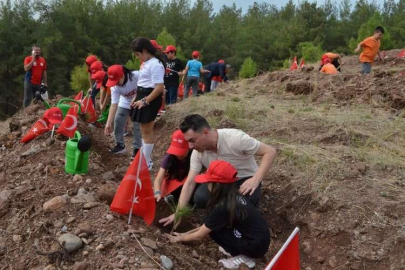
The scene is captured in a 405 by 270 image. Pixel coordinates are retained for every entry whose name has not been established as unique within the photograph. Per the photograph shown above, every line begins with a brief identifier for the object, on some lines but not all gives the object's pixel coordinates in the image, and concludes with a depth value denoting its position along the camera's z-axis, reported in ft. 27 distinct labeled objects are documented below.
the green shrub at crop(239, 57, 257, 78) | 55.16
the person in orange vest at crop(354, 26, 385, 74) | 26.71
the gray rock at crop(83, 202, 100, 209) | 10.32
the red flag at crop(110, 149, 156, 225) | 9.84
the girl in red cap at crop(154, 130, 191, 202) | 11.33
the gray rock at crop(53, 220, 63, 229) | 9.76
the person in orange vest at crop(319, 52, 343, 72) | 33.61
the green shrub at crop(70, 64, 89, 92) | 51.11
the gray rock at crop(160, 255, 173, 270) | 8.64
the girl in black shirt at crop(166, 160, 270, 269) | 8.89
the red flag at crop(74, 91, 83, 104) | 24.73
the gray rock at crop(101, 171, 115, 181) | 13.03
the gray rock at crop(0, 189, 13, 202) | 11.75
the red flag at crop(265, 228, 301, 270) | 6.45
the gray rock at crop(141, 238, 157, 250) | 9.11
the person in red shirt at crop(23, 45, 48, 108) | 26.35
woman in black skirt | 13.62
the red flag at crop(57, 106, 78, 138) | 15.40
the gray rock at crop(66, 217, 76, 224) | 9.83
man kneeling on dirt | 9.75
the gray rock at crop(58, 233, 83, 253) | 8.86
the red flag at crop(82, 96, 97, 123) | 21.76
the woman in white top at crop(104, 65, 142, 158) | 15.34
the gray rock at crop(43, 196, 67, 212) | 10.47
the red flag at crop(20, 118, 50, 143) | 16.47
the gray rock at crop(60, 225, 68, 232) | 9.58
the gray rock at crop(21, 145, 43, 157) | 15.12
